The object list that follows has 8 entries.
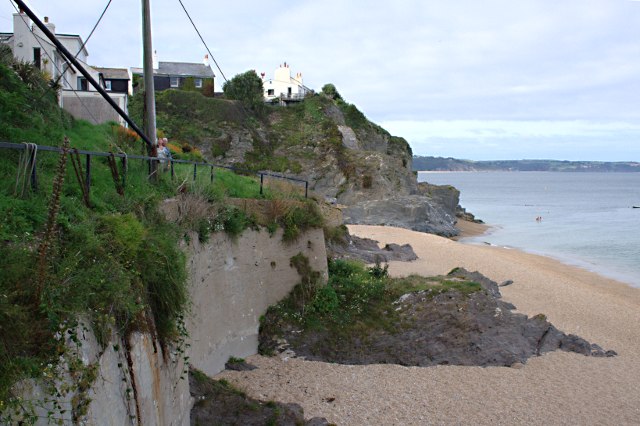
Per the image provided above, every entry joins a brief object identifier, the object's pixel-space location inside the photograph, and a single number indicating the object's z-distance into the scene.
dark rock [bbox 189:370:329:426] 10.41
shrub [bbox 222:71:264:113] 53.00
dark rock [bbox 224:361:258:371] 13.70
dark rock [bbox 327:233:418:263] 25.08
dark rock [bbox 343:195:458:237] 45.84
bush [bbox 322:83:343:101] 62.00
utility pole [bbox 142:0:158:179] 12.02
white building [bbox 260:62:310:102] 66.94
